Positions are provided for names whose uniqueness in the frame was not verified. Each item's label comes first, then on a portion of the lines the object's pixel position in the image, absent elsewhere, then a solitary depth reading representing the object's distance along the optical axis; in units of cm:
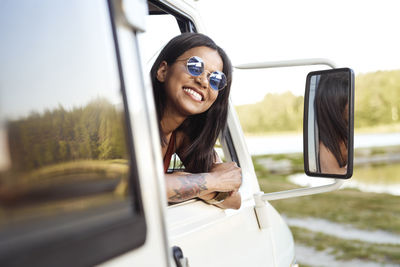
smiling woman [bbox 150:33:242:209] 180
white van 67
